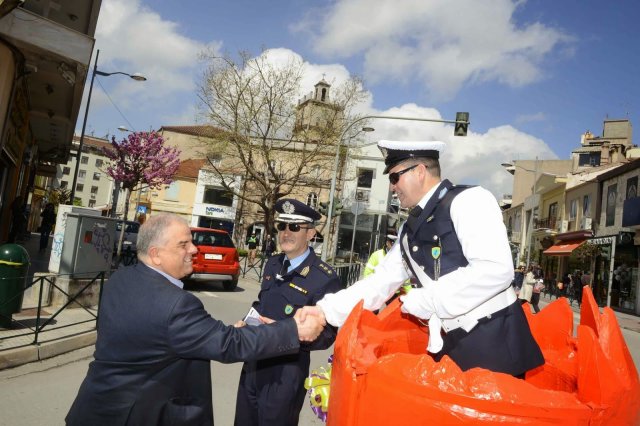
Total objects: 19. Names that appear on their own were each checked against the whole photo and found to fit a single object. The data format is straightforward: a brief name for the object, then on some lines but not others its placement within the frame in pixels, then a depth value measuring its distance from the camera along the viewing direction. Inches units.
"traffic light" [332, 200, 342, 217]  754.7
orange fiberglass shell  56.2
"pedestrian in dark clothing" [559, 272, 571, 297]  1098.2
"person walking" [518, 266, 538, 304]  596.1
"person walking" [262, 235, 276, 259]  995.9
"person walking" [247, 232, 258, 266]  855.1
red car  497.7
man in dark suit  80.9
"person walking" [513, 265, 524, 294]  592.8
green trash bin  238.2
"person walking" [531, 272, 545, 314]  608.1
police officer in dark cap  113.2
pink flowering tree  846.5
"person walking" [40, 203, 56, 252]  682.2
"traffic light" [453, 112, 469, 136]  637.9
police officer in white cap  67.6
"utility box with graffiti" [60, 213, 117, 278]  333.4
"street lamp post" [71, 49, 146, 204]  670.5
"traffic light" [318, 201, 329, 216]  769.3
